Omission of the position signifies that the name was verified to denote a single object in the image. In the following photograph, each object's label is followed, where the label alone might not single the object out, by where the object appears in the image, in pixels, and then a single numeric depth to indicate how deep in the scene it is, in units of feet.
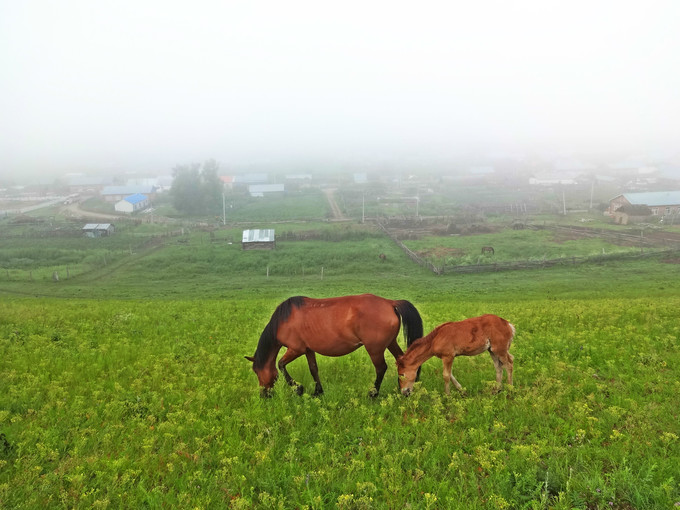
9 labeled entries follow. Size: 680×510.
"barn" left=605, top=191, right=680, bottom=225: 228.43
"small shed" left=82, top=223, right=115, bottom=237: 207.82
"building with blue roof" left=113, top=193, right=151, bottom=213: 296.71
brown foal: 27.35
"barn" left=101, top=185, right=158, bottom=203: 335.88
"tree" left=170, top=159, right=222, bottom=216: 284.61
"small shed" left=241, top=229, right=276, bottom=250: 176.96
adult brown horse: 27.35
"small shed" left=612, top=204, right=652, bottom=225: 220.64
